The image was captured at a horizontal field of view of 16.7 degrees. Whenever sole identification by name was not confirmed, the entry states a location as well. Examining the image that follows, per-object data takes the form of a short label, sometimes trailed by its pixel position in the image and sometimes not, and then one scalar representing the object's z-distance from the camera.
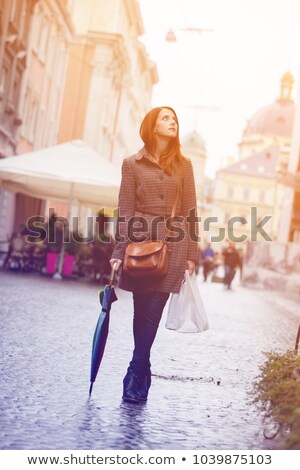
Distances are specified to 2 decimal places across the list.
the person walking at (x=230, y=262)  30.62
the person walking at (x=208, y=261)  38.08
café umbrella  18.03
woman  5.60
